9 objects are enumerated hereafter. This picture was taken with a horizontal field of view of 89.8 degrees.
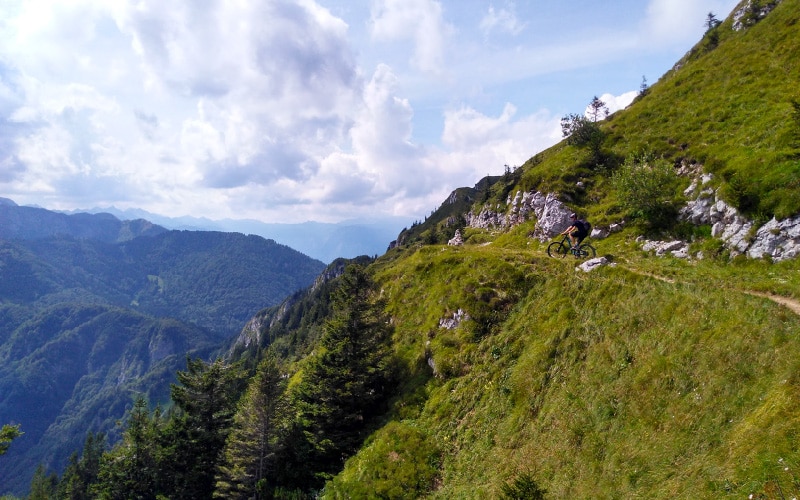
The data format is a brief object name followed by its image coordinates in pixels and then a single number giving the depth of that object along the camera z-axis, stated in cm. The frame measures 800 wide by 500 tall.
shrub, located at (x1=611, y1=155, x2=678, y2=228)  3531
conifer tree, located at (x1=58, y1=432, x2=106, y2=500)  8019
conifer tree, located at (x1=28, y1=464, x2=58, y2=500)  8973
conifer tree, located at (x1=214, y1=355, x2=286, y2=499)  3416
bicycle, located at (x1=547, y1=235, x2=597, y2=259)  3438
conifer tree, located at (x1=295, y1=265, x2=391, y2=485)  3281
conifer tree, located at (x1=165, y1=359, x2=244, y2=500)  4081
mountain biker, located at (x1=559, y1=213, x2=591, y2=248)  3219
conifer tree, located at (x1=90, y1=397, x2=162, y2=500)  4547
